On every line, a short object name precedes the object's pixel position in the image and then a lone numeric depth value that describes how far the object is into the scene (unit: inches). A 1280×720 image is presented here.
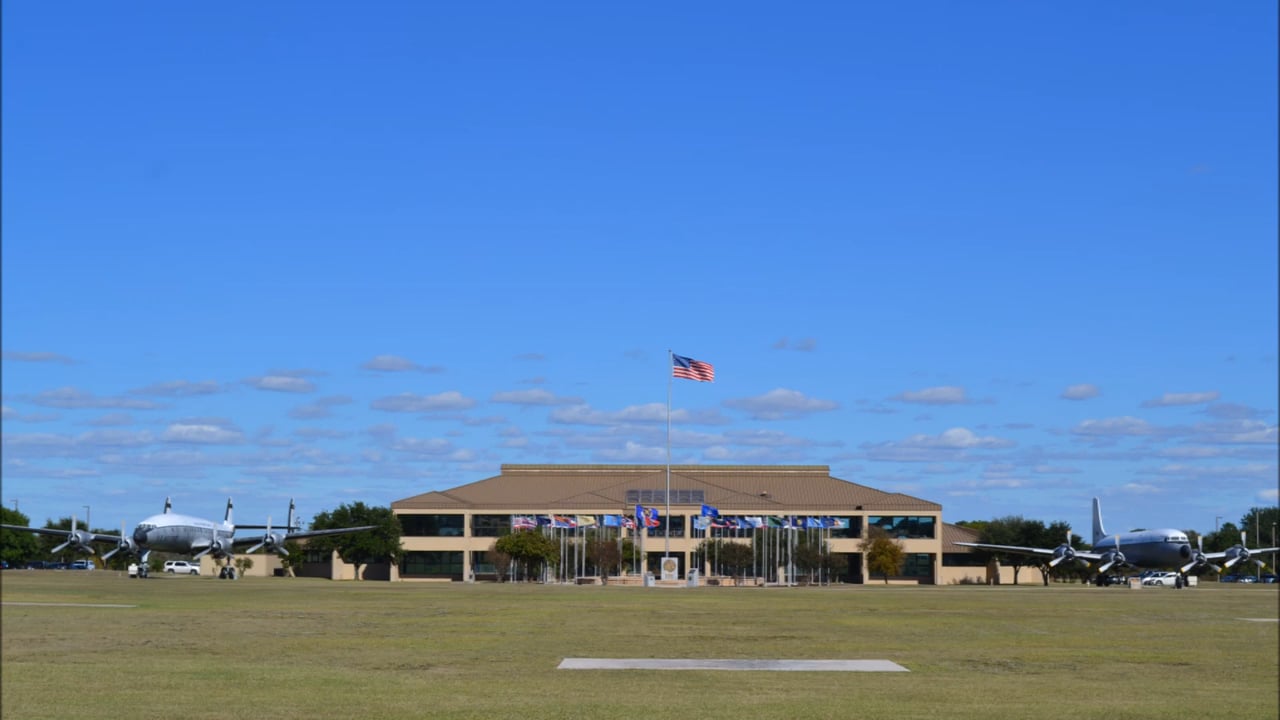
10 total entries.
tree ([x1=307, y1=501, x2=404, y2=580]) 5930.1
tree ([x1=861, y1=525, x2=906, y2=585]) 5846.5
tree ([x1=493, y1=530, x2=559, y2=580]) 5221.5
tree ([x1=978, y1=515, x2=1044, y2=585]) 5974.4
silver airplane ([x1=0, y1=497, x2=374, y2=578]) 3841.0
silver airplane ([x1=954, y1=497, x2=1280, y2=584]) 4409.5
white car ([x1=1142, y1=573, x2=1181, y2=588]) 4846.5
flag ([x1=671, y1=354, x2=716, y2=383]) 3964.1
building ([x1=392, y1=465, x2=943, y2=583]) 6112.2
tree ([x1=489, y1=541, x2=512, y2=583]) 5388.8
